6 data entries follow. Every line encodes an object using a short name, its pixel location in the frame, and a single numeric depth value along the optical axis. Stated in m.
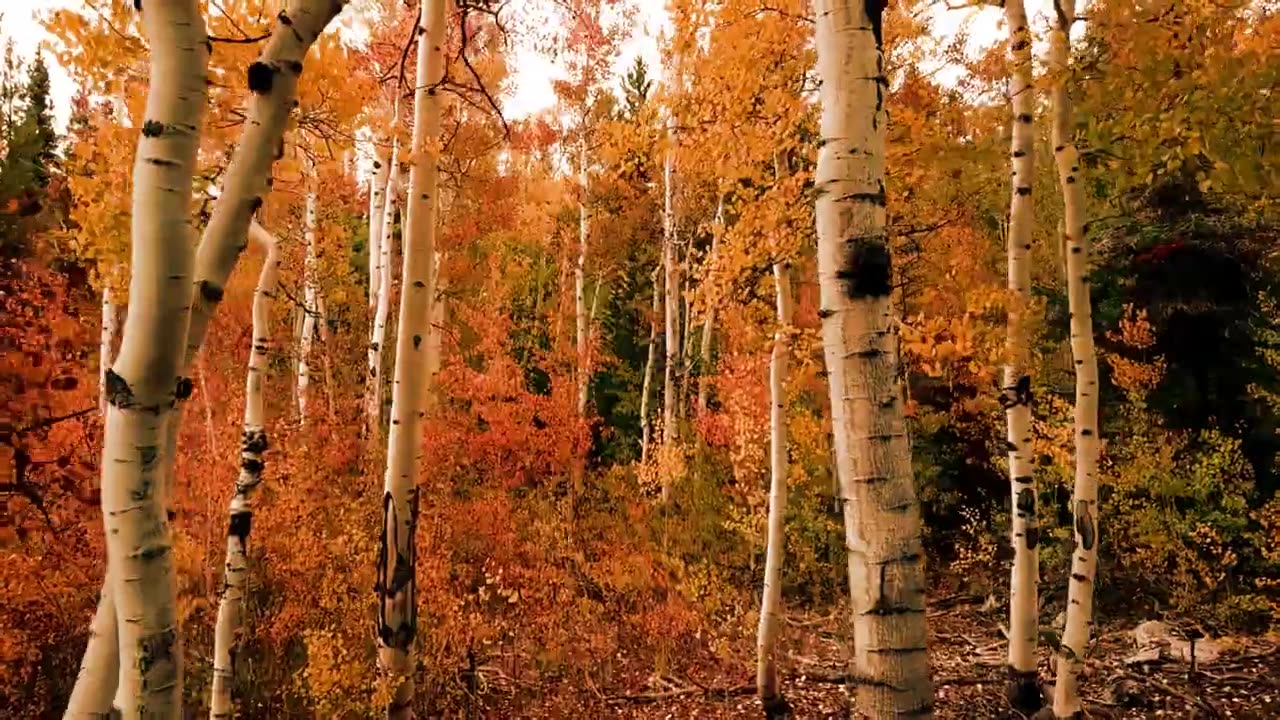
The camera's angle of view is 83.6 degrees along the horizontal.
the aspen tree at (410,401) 3.83
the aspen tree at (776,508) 6.02
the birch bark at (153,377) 1.68
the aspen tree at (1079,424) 5.04
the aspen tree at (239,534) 5.09
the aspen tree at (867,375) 1.69
